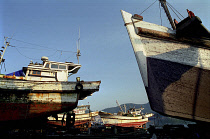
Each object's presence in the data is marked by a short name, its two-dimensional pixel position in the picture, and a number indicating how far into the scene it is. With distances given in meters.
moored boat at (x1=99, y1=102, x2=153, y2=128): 19.30
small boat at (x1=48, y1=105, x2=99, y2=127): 19.00
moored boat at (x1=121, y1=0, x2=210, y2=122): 4.80
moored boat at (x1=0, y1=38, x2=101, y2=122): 8.69
